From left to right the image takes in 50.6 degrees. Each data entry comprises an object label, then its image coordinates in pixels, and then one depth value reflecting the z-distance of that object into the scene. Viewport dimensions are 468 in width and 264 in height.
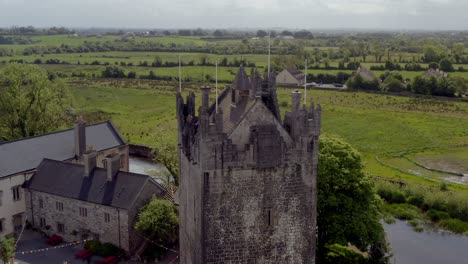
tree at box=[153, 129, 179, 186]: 48.69
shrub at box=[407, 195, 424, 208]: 51.72
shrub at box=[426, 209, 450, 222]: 48.56
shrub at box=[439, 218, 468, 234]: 46.84
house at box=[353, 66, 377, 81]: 131.12
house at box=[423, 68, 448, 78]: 135.65
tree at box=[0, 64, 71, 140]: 63.09
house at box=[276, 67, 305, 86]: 132.12
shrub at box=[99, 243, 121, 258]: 38.94
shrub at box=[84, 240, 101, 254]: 39.38
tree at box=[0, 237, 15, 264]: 32.31
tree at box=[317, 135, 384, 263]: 34.66
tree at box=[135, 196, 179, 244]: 37.28
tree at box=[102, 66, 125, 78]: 149.45
